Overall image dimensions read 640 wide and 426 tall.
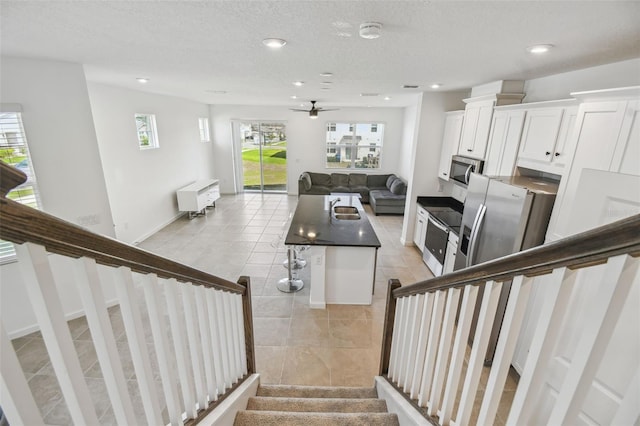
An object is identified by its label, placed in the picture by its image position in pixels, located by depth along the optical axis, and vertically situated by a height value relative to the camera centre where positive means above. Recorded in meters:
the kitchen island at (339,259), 3.47 -1.52
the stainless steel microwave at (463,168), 3.84 -0.44
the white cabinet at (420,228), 4.95 -1.62
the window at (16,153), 2.67 -0.26
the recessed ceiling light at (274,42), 2.03 +0.63
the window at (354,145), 9.08 -0.36
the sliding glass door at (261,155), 9.09 -0.77
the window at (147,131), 5.51 -0.05
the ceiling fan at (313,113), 6.50 +0.43
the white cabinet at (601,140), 1.75 -0.01
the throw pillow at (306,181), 8.41 -1.39
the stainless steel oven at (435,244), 4.17 -1.63
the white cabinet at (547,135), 2.52 +0.03
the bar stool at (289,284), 4.03 -2.12
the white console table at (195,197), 6.73 -1.59
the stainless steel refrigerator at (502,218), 2.40 -0.73
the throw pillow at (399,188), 7.73 -1.41
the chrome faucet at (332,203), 4.63 -1.14
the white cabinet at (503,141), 3.13 -0.05
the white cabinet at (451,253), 3.79 -1.55
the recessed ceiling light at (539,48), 2.02 +0.63
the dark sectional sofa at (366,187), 7.56 -1.56
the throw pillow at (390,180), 8.34 -1.29
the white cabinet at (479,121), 3.46 +0.20
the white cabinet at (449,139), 4.46 -0.06
